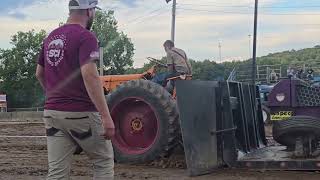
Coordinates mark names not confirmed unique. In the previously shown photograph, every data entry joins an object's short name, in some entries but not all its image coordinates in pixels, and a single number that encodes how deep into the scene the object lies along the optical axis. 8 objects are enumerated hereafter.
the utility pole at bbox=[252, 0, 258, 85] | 6.84
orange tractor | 5.85
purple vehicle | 5.08
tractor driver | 6.86
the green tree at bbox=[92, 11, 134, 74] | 27.07
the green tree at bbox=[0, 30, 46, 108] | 40.29
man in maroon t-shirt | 3.38
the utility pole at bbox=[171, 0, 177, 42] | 14.13
